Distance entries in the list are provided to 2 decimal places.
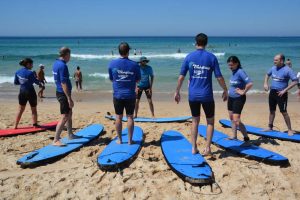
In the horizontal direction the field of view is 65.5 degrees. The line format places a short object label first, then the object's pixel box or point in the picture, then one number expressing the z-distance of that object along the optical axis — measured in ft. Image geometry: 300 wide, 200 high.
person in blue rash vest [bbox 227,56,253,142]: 14.33
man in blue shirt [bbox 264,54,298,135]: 15.88
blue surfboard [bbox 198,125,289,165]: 13.00
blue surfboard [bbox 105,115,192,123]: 20.09
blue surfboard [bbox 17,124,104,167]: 13.09
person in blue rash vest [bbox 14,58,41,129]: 17.35
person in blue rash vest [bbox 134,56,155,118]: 19.28
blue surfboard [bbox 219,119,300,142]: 16.24
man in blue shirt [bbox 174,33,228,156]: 12.33
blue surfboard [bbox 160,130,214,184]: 11.24
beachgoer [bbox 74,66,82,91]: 38.18
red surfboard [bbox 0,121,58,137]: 17.52
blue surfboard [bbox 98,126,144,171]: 12.34
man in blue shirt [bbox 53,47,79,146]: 14.04
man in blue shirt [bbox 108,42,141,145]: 13.66
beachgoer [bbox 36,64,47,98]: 32.90
